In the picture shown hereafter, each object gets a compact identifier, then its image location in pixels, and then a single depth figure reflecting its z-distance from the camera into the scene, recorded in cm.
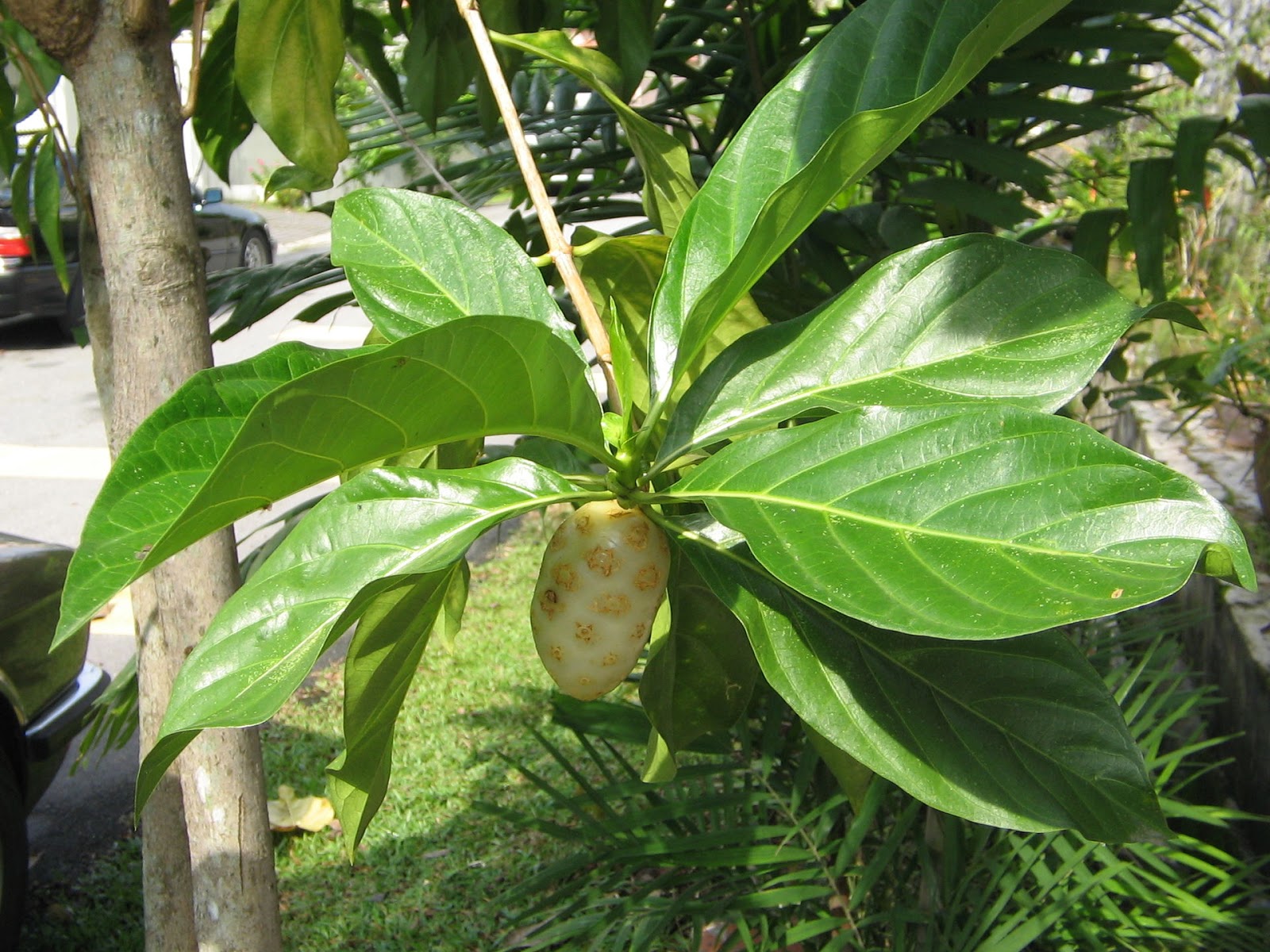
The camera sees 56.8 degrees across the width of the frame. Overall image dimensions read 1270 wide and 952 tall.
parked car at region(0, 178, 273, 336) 856
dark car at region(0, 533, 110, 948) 283
